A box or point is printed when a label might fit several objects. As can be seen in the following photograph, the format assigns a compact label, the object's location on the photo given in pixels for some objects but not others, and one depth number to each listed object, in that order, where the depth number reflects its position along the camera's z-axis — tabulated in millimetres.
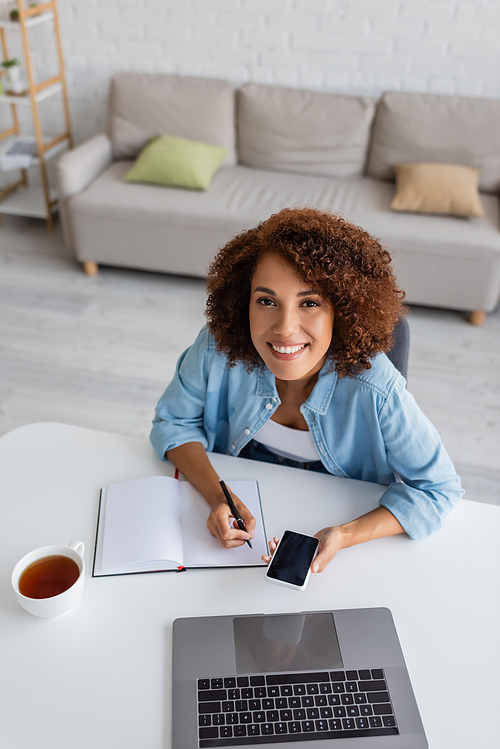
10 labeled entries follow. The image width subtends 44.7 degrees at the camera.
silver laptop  773
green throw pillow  2955
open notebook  964
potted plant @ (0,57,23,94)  3199
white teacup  856
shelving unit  3072
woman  1016
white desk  789
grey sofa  2742
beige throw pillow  2762
